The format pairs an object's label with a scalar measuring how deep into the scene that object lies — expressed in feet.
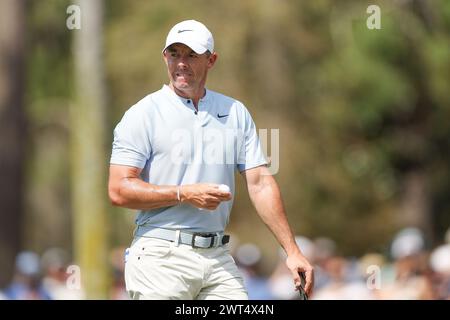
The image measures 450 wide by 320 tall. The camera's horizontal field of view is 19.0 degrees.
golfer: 24.45
